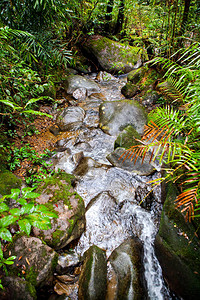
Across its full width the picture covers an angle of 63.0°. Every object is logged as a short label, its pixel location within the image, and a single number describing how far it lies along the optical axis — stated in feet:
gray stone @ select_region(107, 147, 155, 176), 11.65
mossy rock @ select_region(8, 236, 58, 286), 5.89
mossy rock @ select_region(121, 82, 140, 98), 19.96
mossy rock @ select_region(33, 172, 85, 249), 7.17
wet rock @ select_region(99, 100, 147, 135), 15.42
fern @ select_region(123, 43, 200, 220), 5.25
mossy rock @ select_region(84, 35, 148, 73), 26.32
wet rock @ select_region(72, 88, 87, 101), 19.86
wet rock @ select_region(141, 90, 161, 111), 17.92
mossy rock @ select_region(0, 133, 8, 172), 9.43
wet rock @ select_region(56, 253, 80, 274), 6.79
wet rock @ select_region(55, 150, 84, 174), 11.68
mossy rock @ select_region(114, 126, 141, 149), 12.26
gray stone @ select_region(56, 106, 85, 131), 15.46
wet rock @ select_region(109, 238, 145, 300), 6.11
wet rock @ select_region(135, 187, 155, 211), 9.63
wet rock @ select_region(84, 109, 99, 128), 16.26
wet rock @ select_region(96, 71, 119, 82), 24.93
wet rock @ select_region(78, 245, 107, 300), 5.85
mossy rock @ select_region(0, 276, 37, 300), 5.01
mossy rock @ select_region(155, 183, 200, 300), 5.80
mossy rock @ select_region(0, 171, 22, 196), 7.62
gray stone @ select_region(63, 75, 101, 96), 20.52
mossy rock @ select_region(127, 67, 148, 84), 21.22
